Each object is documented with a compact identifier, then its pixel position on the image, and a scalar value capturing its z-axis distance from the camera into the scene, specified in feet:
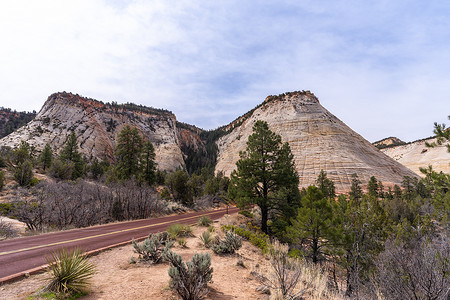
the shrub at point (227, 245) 30.14
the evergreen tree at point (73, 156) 151.12
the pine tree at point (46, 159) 141.90
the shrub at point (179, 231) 35.31
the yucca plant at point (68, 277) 14.64
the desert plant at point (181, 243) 31.39
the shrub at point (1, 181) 80.74
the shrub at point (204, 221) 51.46
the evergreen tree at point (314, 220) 40.27
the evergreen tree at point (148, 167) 111.45
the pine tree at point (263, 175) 56.90
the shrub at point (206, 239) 32.52
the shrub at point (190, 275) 14.71
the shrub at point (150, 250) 24.01
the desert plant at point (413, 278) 17.15
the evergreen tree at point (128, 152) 102.47
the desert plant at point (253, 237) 37.51
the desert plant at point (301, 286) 15.96
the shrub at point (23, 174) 90.74
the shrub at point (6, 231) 34.34
